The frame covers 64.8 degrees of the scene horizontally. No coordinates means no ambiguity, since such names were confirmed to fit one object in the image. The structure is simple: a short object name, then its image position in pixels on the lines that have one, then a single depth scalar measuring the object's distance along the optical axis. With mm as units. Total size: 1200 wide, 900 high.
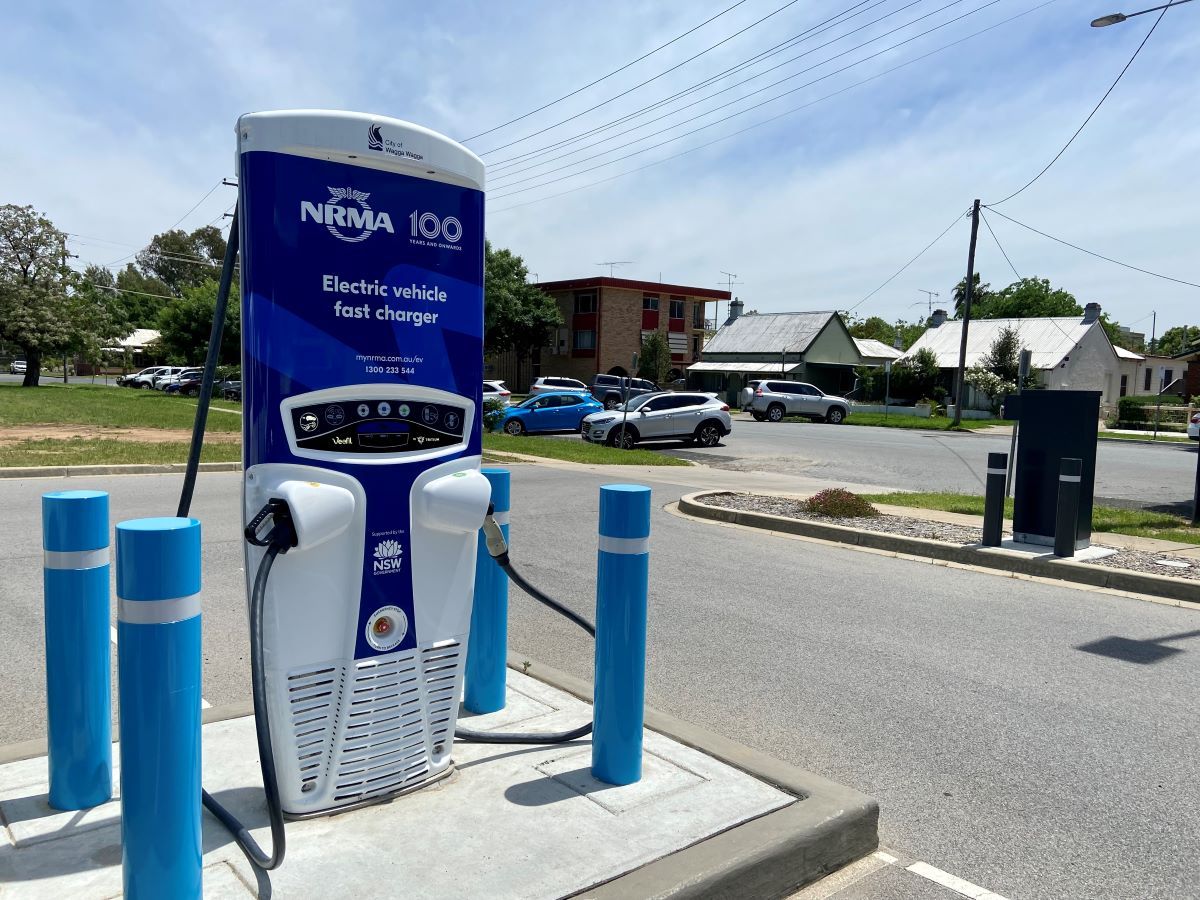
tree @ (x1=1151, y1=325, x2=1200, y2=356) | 100031
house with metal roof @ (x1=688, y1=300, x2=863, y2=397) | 53938
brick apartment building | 58625
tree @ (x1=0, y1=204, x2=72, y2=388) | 47594
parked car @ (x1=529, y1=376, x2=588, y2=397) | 43156
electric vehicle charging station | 2910
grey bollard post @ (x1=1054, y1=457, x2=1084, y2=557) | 8523
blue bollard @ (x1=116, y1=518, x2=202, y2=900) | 2334
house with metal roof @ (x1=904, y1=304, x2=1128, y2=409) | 48500
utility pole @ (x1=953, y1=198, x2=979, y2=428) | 33281
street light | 11711
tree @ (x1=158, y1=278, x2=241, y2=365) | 48312
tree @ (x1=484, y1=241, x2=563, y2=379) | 56938
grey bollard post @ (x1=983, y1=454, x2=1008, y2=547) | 9147
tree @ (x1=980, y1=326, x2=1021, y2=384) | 45250
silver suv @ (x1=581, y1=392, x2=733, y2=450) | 23219
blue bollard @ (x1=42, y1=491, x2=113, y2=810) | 3193
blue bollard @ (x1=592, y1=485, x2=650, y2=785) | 3461
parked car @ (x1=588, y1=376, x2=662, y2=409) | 40894
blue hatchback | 26359
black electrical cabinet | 8992
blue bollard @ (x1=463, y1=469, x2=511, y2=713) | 4176
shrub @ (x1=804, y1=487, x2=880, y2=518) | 10969
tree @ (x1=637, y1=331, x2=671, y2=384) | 56781
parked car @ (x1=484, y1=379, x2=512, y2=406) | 31147
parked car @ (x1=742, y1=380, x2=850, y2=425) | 37344
